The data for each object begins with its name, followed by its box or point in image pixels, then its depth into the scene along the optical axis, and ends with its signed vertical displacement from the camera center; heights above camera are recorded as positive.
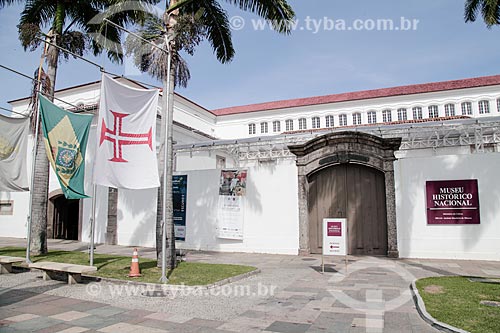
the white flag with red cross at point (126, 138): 9.07 +1.87
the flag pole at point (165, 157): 9.39 +1.46
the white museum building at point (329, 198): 13.30 +0.54
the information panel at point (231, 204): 16.38 +0.30
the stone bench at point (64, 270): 9.34 -1.48
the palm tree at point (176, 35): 11.28 +5.74
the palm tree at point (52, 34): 13.94 +7.20
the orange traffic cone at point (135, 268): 9.89 -1.54
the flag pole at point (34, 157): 11.50 +1.89
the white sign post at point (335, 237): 10.68 -0.78
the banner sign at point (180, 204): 17.55 +0.32
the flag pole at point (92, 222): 10.65 -0.32
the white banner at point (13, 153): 11.98 +1.90
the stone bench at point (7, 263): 10.58 -1.51
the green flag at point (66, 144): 10.53 +1.96
